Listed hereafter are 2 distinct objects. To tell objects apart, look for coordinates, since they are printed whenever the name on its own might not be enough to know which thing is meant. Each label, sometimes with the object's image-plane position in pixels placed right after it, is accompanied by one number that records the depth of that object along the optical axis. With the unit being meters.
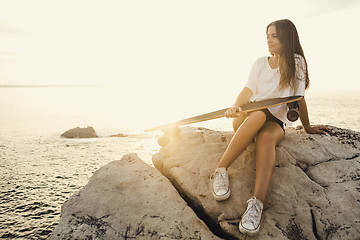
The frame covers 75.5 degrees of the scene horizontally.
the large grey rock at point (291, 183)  2.81
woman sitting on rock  3.05
